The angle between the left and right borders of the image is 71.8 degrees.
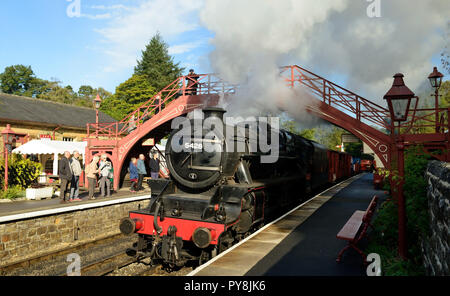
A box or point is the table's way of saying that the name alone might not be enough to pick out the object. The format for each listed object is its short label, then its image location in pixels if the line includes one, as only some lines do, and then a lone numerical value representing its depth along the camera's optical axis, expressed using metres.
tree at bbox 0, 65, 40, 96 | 49.25
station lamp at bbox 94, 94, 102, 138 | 14.34
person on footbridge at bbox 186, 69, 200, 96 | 13.57
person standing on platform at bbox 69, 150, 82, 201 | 9.90
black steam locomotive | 5.71
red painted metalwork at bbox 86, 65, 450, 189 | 10.62
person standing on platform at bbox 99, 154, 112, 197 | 11.20
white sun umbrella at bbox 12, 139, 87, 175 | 13.89
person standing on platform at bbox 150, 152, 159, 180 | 12.97
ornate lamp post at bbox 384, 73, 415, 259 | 4.49
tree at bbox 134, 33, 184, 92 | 43.09
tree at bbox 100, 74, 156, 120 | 37.59
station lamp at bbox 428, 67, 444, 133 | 9.71
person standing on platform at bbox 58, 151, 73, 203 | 9.69
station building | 17.94
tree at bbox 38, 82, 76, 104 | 47.25
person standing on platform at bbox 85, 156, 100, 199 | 10.37
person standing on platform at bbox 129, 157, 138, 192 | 13.23
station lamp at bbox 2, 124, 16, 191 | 10.89
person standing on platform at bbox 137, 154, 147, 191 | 12.71
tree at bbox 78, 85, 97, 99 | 59.72
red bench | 5.28
